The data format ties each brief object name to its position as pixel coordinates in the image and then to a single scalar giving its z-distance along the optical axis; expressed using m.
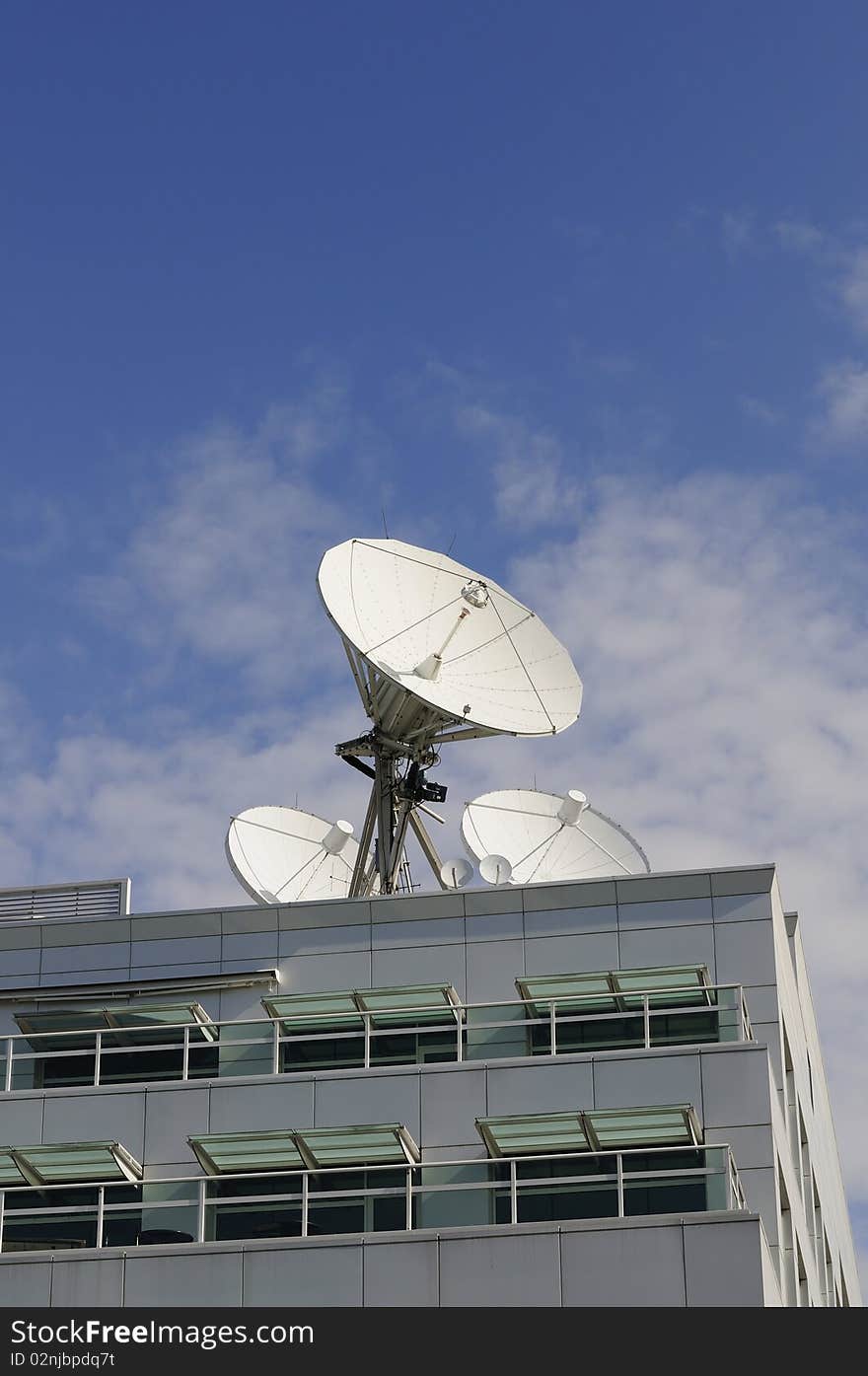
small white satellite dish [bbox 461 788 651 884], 55.75
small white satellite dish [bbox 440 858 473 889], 53.91
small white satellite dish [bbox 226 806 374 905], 56.84
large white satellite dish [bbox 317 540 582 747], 52.06
